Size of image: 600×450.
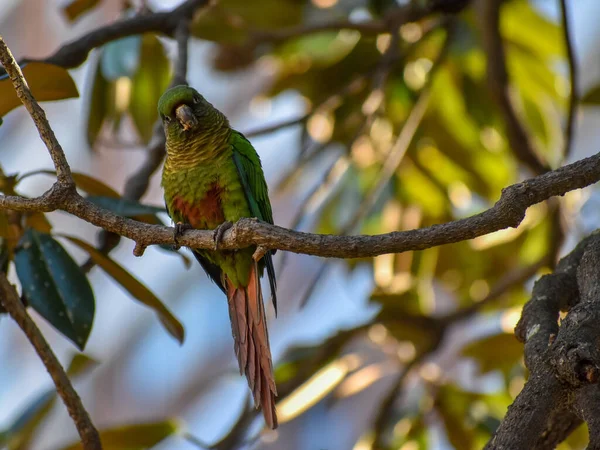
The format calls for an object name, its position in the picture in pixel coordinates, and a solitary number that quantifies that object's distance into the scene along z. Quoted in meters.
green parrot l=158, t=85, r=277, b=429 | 6.32
